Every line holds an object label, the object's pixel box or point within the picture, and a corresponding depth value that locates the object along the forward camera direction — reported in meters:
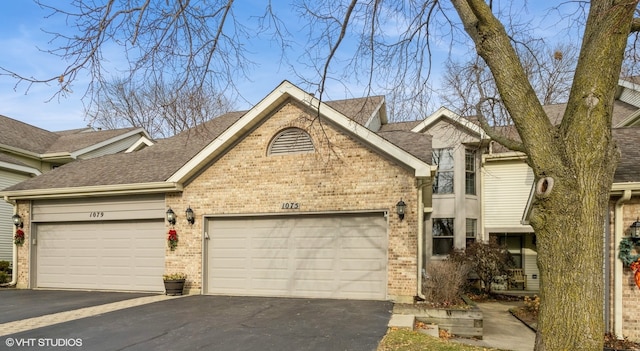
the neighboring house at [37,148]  16.80
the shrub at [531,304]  11.72
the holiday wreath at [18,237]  13.34
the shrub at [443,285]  9.44
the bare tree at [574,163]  4.04
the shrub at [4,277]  13.79
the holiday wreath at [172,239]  11.80
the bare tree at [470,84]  8.15
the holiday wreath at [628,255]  8.49
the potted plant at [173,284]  11.38
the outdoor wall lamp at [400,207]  10.07
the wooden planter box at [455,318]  8.53
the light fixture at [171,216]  11.90
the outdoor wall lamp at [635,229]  8.43
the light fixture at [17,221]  13.35
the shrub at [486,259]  14.86
